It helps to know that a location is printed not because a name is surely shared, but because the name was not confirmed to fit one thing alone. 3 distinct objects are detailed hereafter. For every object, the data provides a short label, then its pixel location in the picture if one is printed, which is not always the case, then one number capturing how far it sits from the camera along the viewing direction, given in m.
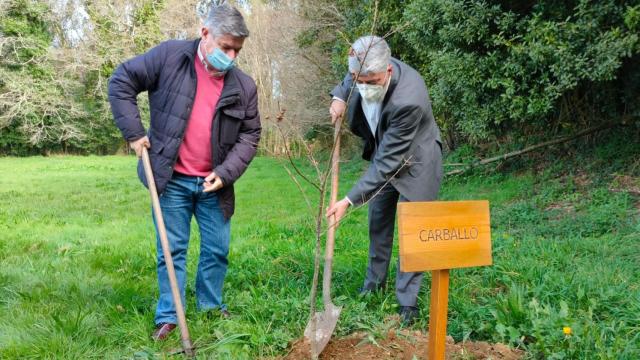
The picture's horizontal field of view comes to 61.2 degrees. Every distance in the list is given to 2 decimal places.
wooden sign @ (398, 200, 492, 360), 2.45
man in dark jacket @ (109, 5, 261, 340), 3.24
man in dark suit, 3.36
